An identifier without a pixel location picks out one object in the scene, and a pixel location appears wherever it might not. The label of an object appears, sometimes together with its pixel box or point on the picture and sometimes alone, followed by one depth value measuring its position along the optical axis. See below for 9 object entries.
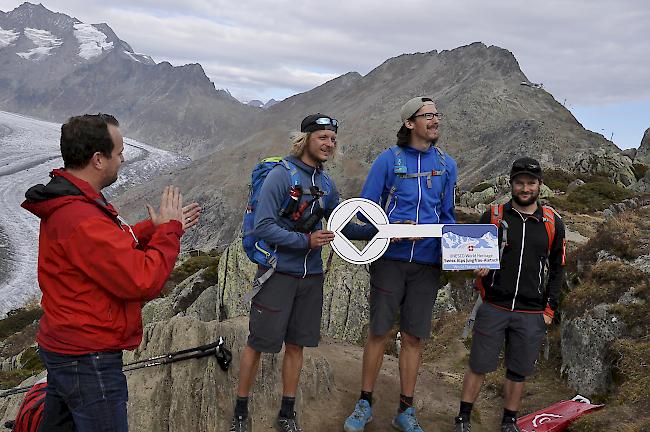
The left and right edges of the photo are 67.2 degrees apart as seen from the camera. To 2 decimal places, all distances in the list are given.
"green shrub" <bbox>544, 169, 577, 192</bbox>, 31.91
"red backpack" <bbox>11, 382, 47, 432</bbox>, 4.43
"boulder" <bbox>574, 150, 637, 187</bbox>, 35.38
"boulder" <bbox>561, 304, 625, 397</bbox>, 7.58
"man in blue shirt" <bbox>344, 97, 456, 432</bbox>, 5.82
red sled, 6.61
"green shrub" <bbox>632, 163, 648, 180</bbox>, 37.88
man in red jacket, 3.42
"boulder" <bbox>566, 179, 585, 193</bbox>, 30.01
